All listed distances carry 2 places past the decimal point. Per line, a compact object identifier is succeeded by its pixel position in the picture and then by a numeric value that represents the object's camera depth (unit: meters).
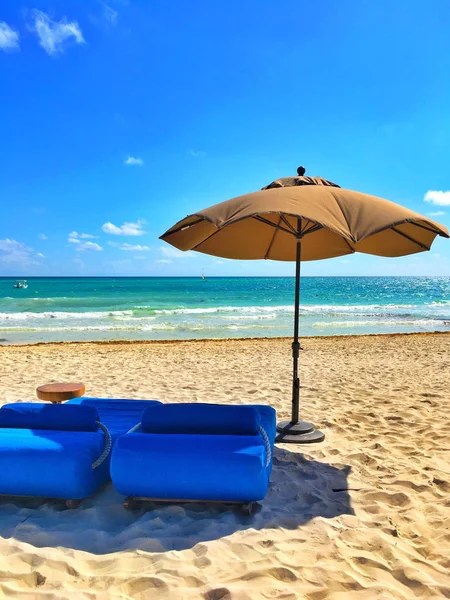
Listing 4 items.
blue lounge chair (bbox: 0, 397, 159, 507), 3.07
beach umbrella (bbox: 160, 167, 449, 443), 3.18
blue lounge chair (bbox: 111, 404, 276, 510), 2.91
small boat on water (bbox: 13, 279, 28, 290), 67.60
